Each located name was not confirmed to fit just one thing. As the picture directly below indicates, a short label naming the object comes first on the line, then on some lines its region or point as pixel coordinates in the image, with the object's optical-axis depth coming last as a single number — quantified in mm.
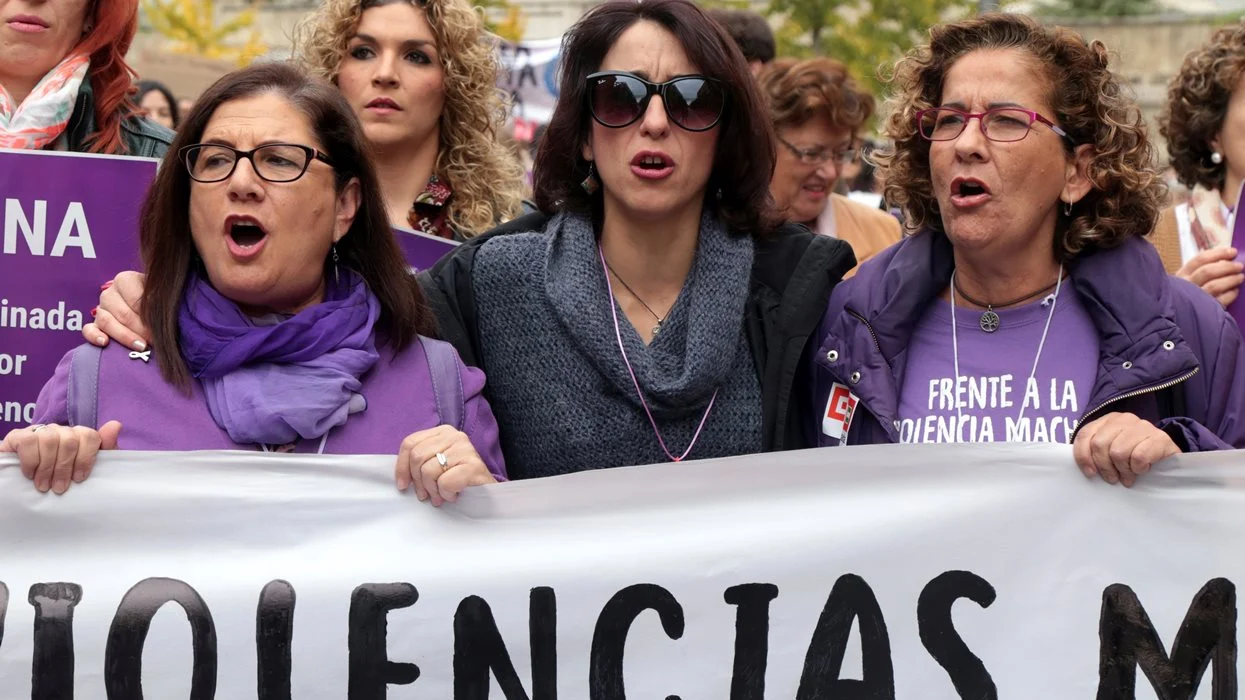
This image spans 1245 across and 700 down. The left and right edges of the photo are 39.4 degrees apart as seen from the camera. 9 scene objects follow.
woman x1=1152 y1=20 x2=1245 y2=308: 4656
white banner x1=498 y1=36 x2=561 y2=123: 9703
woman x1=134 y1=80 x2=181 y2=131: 8312
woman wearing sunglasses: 3473
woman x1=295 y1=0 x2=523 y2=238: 4930
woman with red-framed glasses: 3352
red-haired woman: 4055
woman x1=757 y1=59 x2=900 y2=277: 5910
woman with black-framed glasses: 3084
